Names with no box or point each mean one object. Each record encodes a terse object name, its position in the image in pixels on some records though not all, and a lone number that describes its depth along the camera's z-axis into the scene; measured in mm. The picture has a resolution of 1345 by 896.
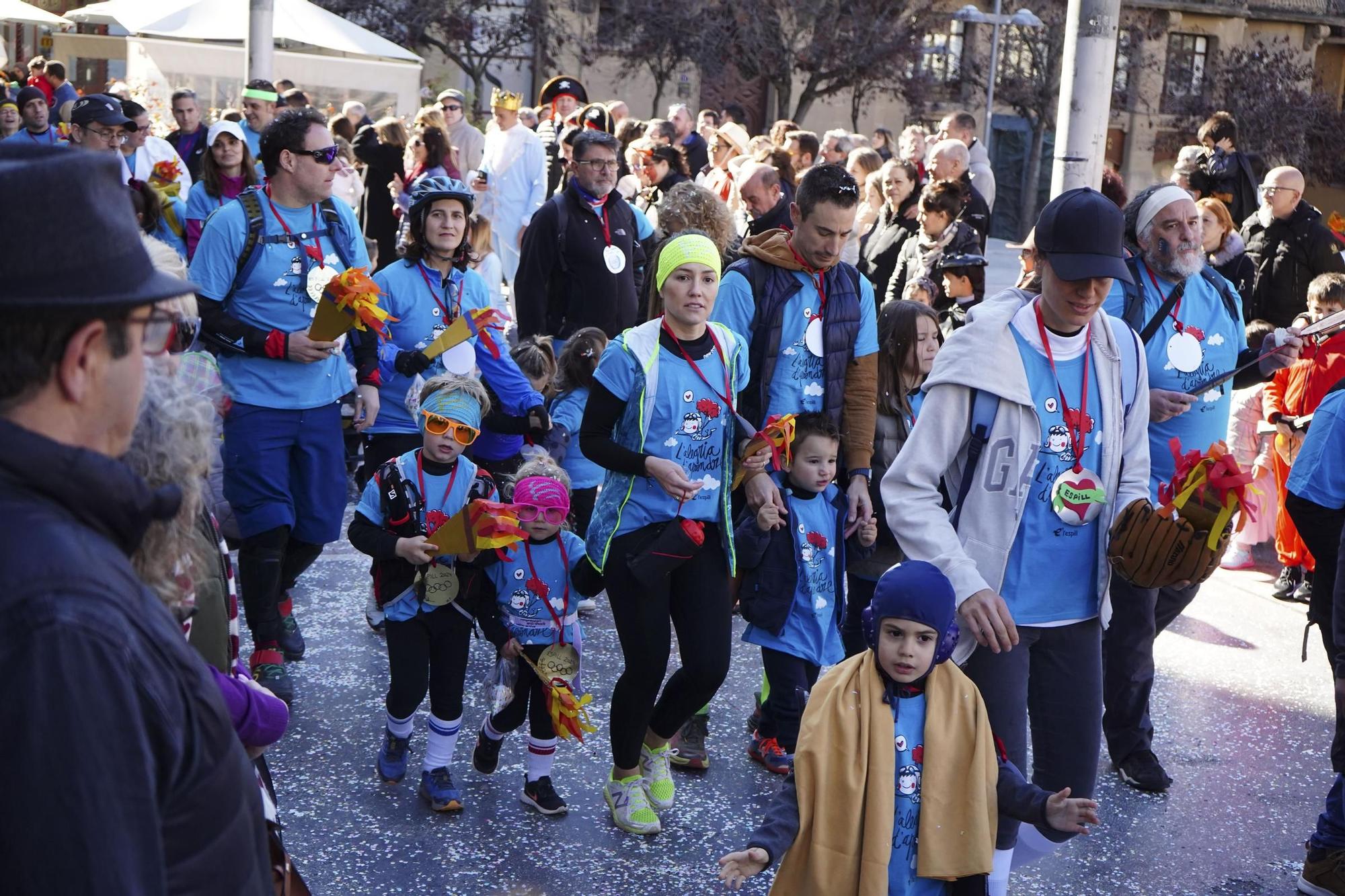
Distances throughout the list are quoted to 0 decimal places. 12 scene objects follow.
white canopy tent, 16844
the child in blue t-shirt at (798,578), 5055
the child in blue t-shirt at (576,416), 6566
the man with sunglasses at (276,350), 5391
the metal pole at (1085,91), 7309
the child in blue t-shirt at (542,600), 4719
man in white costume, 12797
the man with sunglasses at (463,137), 16172
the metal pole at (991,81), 32781
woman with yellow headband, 4449
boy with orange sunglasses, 4715
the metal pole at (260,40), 12414
